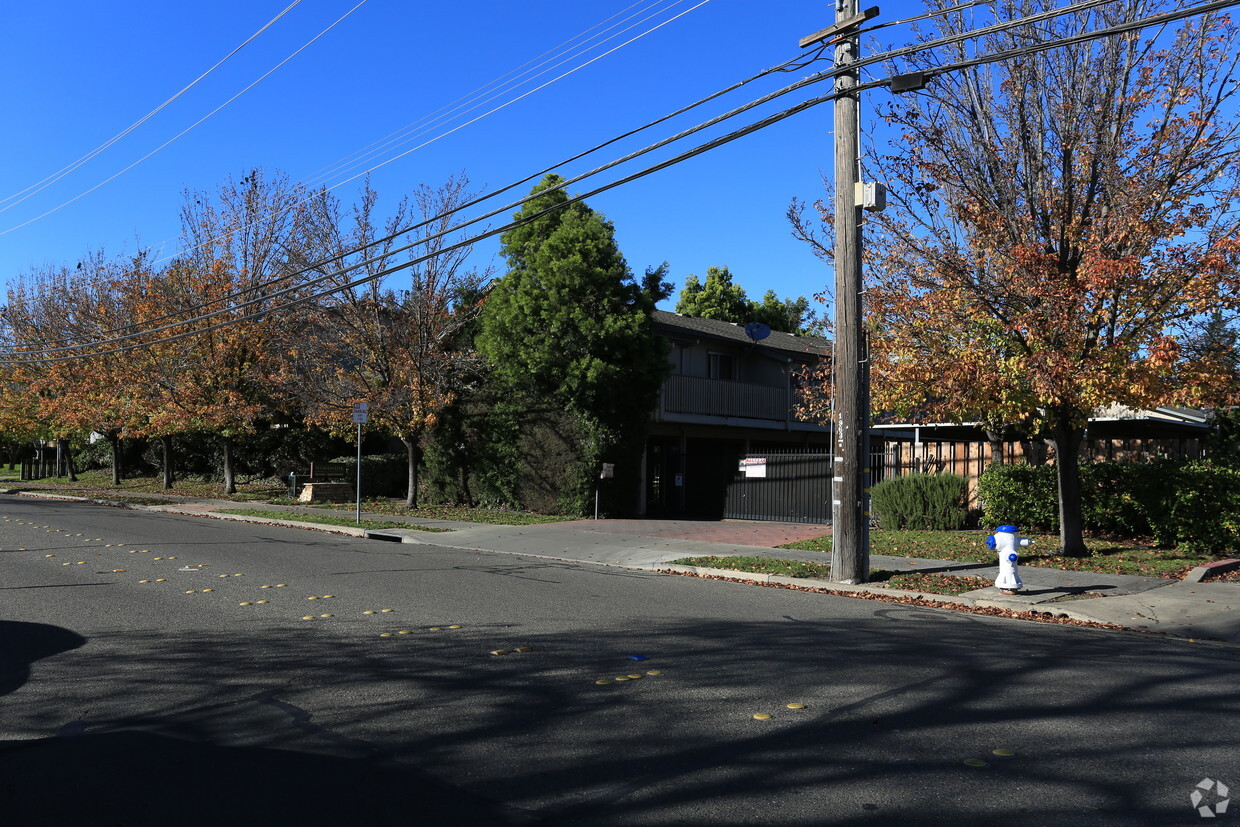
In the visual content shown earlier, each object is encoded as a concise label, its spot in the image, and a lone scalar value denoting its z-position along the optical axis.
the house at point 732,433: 22.23
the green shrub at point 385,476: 28.50
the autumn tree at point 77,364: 31.33
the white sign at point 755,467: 21.94
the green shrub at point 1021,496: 16.22
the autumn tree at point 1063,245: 12.12
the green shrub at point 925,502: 17.98
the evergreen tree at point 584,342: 21.52
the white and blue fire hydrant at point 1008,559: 10.94
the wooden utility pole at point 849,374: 12.05
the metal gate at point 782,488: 21.36
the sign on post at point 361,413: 19.60
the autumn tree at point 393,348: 23.50
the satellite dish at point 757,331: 29.11
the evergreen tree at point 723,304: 51.16
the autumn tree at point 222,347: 28.66
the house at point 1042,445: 19.11
